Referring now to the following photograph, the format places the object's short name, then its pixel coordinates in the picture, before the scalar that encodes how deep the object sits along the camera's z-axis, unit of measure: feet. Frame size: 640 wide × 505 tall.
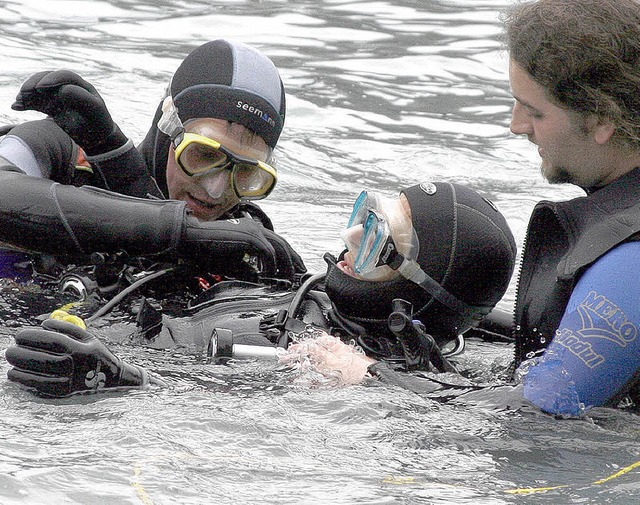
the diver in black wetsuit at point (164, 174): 27.58
